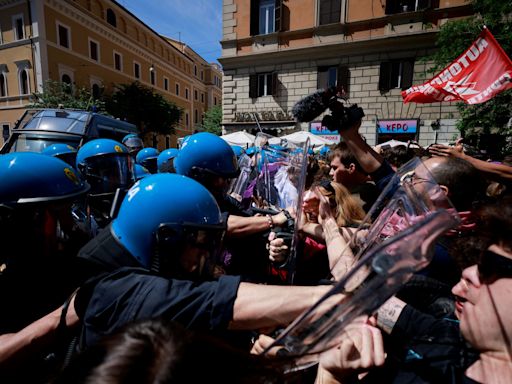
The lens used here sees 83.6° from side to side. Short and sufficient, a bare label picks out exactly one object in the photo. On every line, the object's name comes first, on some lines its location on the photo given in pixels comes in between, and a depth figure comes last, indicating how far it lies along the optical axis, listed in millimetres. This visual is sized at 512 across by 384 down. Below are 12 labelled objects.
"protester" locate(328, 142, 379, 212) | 2586
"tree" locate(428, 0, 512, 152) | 6805
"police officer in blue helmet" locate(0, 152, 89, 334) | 1263
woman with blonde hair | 1745
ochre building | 20531
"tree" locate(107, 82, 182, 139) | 24875
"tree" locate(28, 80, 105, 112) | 18188
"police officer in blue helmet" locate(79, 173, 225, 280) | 1044
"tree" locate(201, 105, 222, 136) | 29297
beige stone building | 12812
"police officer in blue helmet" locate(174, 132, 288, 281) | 2049
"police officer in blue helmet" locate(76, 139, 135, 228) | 2854
